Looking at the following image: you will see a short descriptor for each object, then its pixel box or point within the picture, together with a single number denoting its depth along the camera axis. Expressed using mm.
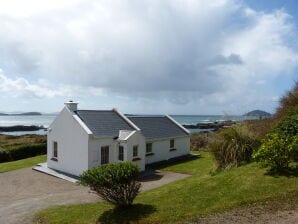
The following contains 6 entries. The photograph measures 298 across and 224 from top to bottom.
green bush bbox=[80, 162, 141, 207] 13055
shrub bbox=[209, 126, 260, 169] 20016
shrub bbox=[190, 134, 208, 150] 41012
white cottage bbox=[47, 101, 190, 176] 25547
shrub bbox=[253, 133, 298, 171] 15023
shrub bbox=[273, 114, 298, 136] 17578
